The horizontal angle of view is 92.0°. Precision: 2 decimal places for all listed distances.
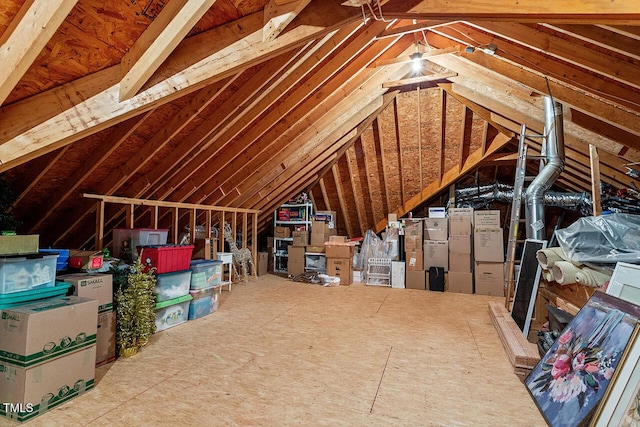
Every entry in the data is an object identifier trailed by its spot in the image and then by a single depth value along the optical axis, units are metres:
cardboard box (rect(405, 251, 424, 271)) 6.00
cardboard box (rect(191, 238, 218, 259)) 5.30
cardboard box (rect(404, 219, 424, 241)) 6.04
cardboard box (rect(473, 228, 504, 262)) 5.44
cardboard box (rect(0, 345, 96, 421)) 1.79
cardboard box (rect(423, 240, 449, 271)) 5.86
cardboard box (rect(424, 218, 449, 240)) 5.92
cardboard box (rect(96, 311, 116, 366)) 2.48
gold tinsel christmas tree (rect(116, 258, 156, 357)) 2.68
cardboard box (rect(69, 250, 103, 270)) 2.76
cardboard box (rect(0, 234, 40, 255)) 2.09
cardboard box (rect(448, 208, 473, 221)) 5.80
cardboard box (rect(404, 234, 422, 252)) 6.04
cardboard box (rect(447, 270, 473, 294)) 5.59
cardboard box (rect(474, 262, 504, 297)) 5.43
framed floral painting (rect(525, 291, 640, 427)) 1.65
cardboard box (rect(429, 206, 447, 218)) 6.11
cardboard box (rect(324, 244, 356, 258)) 6.30
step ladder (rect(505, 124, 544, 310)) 3.76
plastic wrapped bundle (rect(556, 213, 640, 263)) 2.38
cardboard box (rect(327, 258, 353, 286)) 6.23
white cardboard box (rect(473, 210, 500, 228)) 5.57
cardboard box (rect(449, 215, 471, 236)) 5.73
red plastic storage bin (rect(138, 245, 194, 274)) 3.37
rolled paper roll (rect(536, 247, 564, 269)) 2.87
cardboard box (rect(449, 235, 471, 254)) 5.69
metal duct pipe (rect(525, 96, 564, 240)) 3.83
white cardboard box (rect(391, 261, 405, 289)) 6.06
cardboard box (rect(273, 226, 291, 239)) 7.51
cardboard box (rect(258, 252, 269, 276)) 7.22
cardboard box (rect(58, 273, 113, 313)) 2.39
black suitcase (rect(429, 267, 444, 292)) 5.75
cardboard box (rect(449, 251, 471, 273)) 5.67
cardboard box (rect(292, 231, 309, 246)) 6.99
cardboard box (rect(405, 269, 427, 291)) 5.94
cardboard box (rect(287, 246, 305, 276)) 6.90
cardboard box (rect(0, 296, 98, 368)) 1.82
